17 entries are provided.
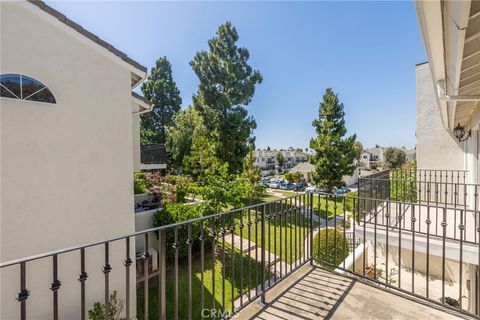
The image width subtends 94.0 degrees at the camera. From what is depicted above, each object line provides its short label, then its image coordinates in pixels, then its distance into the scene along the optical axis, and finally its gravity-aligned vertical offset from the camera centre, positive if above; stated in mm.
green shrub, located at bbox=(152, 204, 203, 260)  8766 -2338
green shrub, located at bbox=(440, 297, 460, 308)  4441 -2927
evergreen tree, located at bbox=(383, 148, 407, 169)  38353 -8
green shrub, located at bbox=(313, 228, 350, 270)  7883 -3211
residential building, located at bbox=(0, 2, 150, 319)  4430 +189
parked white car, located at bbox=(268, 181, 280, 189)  34403 -4223
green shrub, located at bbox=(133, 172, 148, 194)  11662 -1400
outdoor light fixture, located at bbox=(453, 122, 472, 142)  6633 +763
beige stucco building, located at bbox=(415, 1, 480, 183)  1570 +1004
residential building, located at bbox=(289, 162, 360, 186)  38350 -2549
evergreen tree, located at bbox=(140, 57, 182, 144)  27750 +7636
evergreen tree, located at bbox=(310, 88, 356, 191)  17531 +967
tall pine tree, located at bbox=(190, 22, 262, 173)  18453 +5581
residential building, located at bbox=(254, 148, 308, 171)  57247 -134
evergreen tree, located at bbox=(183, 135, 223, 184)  16650 +12
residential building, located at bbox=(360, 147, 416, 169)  58741 +302
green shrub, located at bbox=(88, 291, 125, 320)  5082 -3551
